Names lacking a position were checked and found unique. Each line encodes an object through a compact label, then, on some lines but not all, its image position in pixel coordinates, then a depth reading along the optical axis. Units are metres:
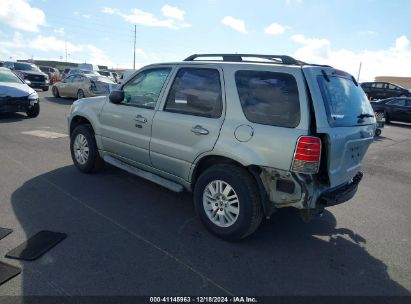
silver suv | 3.34
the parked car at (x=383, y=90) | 27.16
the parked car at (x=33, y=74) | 23.75
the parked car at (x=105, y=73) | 34.35
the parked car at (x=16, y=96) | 10.42
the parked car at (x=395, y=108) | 17.20
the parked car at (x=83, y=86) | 17.53
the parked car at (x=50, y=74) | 29.47
